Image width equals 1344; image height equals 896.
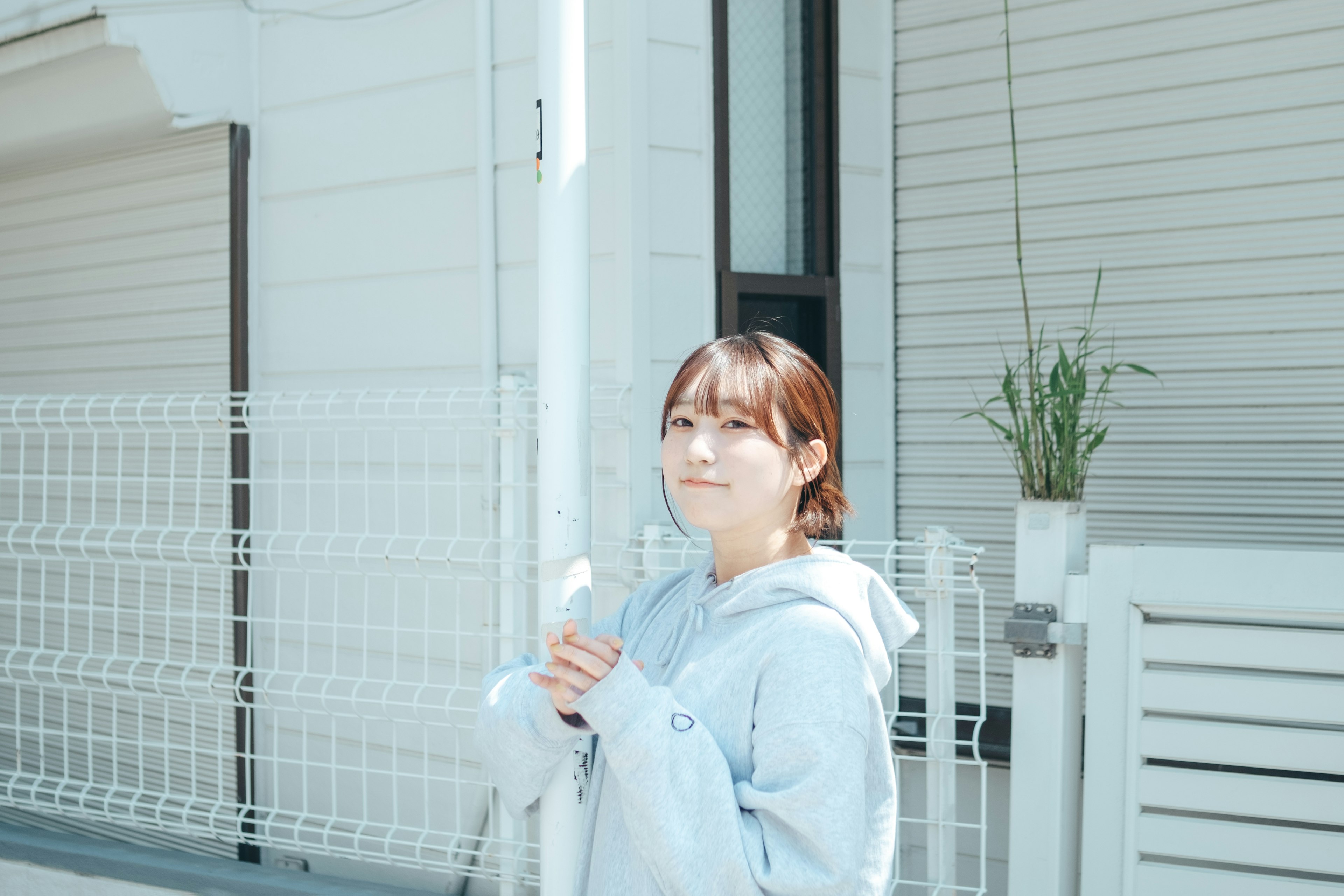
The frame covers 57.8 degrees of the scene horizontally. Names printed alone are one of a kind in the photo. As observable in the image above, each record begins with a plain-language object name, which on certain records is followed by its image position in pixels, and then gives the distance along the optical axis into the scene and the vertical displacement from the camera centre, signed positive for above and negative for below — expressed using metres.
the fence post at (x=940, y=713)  2.29 -0.55
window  3.27 +0.70
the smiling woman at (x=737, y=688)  1.26 -0.29
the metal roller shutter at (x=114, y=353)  3.84 +0.22
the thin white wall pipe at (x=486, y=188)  3.21 +0.61
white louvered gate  2.20 -0.56
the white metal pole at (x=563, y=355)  1.62 +0.09
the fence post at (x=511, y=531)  2.79 -0.26
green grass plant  2.50 -0.01
